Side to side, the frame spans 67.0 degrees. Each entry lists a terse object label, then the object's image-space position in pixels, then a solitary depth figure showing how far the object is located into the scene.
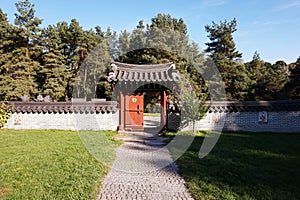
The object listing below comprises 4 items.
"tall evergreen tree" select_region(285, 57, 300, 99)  16.95
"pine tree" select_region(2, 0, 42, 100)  18.06
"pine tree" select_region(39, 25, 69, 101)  19.77
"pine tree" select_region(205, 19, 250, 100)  19.11
